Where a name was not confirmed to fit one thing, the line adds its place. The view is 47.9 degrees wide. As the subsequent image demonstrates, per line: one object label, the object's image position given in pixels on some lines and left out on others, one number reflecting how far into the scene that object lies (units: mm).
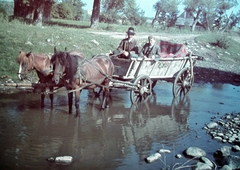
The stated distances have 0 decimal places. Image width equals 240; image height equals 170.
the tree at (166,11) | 62719
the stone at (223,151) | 6266
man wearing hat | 9548
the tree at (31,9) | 21467
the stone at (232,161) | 5715
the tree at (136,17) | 50431
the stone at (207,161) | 5791
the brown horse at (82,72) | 7142
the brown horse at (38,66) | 7402
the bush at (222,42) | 25047
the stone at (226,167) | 5496
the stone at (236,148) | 6682
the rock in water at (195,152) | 6176
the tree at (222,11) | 55969
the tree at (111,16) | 47312
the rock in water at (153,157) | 5834
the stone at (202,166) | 5552
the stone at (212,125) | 8191
